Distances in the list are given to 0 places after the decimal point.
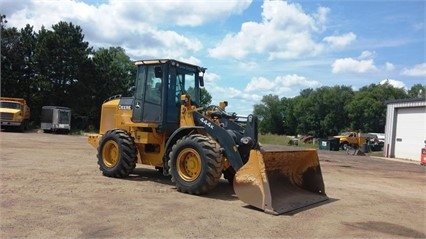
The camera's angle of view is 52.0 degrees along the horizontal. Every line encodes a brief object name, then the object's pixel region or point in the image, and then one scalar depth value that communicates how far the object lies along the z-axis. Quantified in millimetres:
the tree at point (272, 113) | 118094
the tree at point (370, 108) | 88062
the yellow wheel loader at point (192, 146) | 8619
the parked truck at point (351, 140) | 44719
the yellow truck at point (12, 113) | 32812
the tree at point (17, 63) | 42597
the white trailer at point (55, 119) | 37219
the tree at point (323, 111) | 96500
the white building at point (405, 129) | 30531
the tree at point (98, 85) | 45188
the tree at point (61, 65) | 43062
